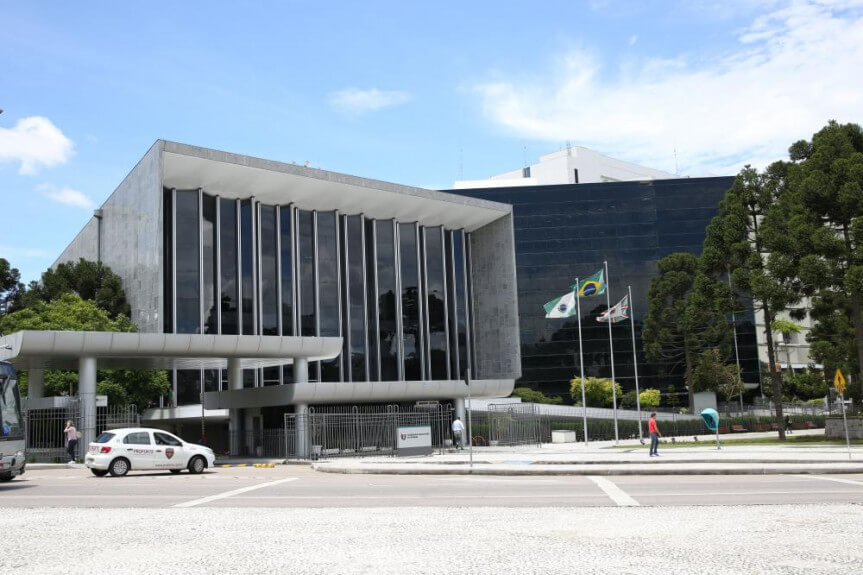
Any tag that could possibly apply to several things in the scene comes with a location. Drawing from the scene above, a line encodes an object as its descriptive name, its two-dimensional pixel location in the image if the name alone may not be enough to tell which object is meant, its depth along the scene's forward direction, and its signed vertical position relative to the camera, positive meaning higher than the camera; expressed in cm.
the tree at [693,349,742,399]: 6344 -5
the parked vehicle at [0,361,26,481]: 2006 -60
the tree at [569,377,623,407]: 6594 -100
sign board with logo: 3488 -227
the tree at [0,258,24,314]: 6259 +930
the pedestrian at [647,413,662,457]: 2959 -214
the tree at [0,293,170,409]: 4638 +407
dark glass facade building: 7638 +1281
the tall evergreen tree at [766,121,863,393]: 3509 +666
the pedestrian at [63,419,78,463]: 3156 -149
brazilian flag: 4094 +465
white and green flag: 4175 +376
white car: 2453 -167
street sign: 2526 -43
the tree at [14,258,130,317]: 5056 +739
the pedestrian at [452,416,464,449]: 3888 -235
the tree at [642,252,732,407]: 6059 +402
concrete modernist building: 4712 +804
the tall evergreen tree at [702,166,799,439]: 4034 +725
